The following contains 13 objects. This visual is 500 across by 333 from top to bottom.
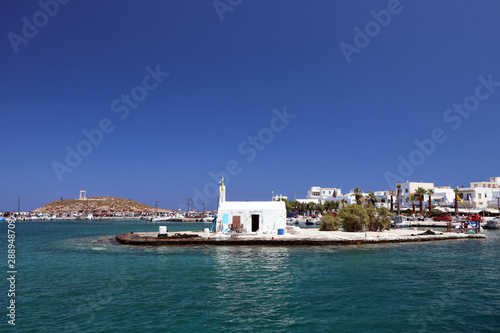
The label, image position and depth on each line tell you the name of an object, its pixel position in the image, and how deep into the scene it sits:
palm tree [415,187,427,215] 92.39
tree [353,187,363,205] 90.39
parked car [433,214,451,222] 80.09
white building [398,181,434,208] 113.50
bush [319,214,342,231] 52.81
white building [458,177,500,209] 100.28
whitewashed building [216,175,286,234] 41.34
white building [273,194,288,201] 134.85
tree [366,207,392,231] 50.41
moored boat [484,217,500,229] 67.81
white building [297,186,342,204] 145.12
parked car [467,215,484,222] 52.22
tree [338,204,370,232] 48.97
